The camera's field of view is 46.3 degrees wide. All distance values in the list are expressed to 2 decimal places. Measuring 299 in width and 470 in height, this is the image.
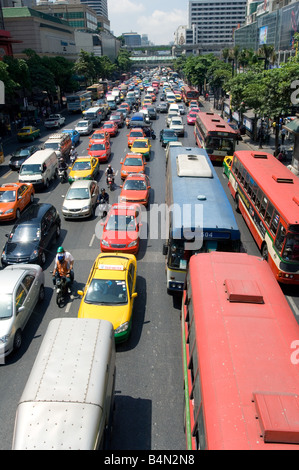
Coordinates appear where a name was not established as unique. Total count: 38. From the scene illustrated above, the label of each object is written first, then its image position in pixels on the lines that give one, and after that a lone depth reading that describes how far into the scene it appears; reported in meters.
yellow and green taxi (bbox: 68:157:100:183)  23.67
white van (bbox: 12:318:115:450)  5.61
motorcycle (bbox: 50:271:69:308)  12.32
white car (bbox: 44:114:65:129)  44.62
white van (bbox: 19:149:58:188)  23.44
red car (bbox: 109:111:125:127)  44.97
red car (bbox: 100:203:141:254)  14.91
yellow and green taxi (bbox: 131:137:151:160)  29.17
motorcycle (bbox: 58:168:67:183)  25.53
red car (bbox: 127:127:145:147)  33.34
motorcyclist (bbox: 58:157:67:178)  25.55
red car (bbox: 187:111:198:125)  46.91
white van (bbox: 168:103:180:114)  50.19
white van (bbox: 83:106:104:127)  45.44
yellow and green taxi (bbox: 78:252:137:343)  10.23
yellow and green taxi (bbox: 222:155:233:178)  24.95
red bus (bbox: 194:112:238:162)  26.97
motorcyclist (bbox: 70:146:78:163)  27.50
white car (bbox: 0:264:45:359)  9.96
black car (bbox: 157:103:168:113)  56.88
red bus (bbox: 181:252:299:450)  4.88
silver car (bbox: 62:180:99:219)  18.89
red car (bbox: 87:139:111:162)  29.10
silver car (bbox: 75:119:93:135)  40.56
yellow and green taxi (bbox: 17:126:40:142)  38.47
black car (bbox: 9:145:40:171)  28.69
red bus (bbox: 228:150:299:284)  12.33
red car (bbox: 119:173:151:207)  19.28
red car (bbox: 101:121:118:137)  39.03
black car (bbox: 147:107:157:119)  50.94
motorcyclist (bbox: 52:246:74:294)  12.49
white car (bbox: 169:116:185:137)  39.06
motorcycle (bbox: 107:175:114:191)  23.17
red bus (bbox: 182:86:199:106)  66.31
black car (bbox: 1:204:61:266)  14.13
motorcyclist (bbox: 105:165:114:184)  23.45
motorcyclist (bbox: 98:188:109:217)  19.80
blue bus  10.70
